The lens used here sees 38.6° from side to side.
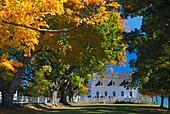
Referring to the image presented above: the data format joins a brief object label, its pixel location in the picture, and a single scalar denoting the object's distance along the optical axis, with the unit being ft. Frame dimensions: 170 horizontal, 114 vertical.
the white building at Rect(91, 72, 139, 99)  264.93
